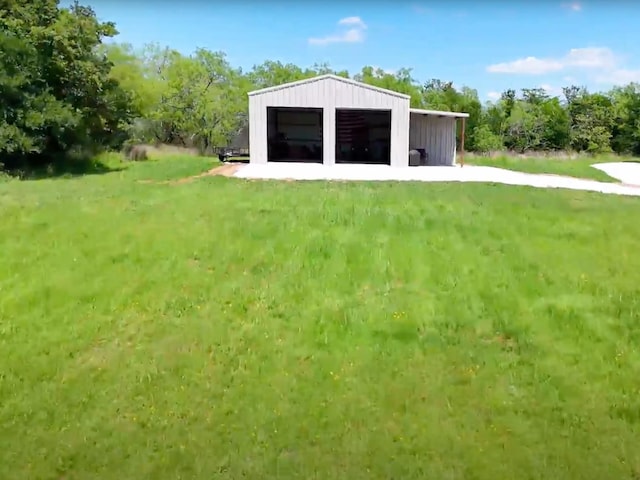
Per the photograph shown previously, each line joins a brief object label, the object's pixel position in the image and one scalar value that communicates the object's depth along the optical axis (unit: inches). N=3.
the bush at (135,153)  895.6
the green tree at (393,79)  1620.1
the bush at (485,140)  1380.4
